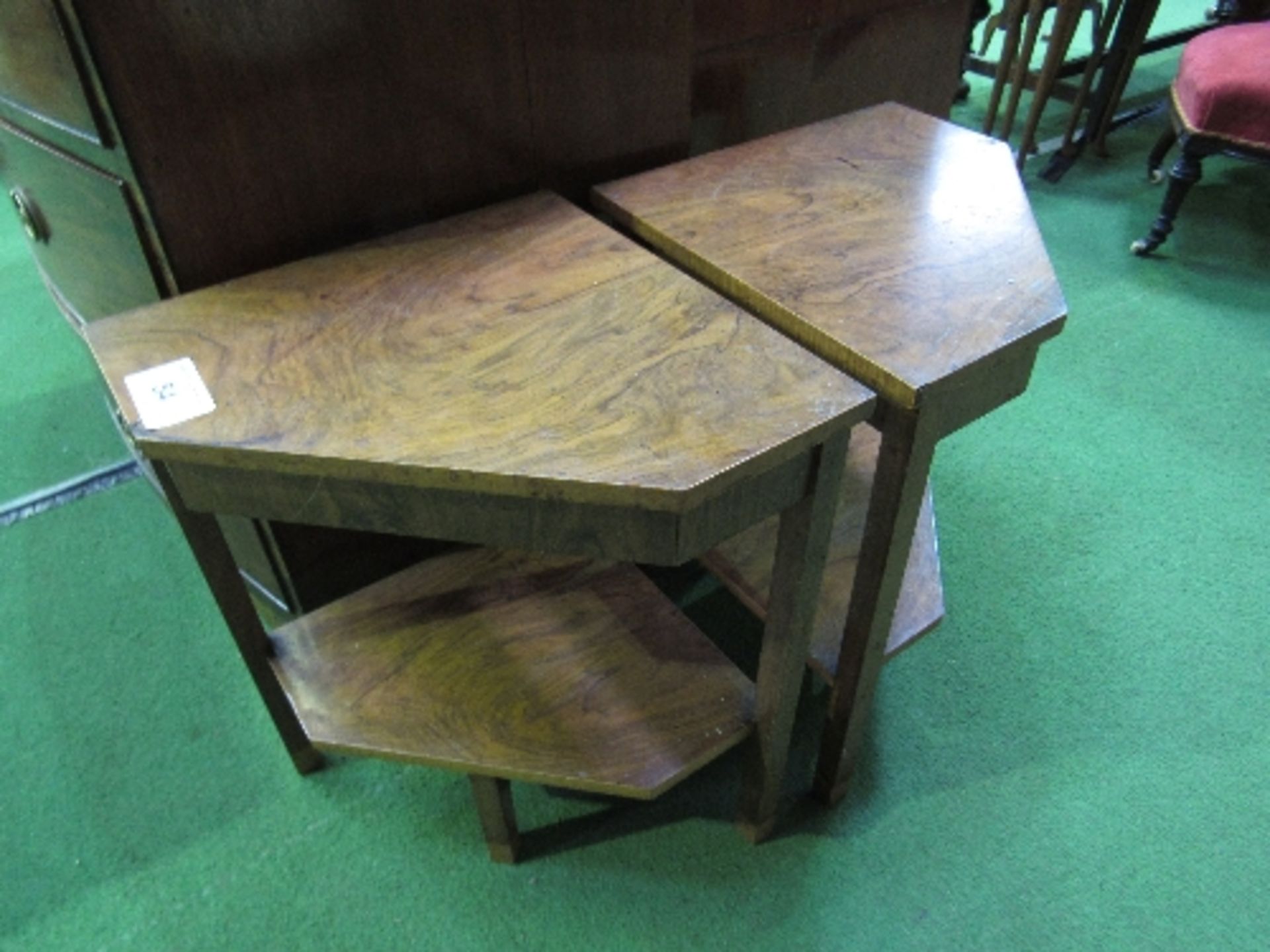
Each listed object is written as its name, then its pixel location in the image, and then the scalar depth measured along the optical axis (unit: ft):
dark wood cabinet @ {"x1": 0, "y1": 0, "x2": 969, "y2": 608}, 2.97
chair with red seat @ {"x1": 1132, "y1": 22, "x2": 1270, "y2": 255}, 6.57
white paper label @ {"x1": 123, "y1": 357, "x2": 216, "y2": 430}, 2.59
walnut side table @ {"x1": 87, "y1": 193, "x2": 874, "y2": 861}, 2.48
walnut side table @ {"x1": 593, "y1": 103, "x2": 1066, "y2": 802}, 2.80
